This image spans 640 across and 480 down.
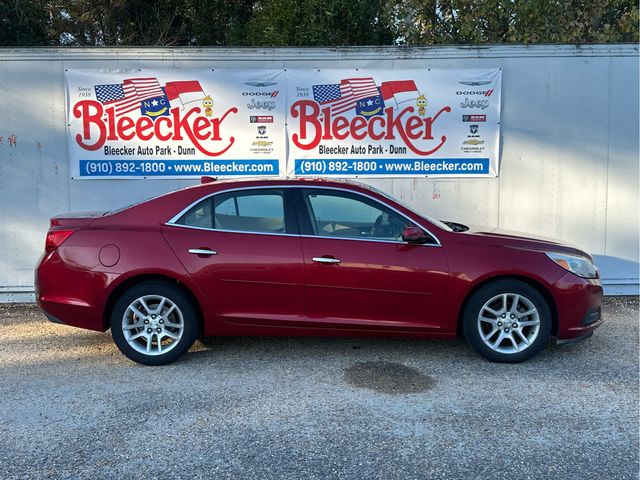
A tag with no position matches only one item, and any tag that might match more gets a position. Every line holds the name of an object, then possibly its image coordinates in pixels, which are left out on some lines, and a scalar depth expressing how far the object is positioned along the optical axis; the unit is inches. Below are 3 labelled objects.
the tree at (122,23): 570.6
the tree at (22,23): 511.8
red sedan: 193.9
